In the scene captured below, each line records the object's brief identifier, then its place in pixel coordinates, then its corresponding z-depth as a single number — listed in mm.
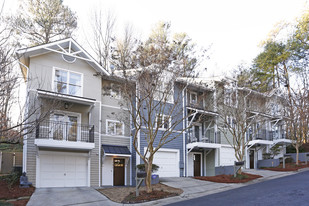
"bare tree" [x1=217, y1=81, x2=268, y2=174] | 20328
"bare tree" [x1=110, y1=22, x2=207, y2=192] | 14352
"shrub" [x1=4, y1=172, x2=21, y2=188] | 15520
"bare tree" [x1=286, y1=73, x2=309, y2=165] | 26266
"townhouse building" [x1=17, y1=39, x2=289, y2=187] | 16891
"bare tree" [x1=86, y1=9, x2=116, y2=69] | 27189
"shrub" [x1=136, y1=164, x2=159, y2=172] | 18359
